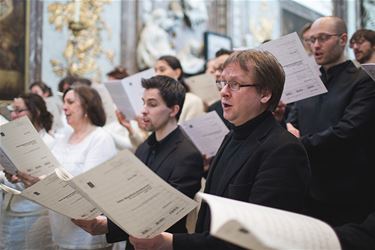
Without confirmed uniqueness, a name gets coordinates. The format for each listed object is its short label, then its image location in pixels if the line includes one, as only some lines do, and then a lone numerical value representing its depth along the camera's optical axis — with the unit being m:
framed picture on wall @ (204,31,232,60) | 11.59
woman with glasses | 3.68
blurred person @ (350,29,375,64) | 3.97
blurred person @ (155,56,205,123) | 4.64
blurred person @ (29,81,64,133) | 4.88
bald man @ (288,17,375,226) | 2.98
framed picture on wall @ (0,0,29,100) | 7.01
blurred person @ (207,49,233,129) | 4.30
